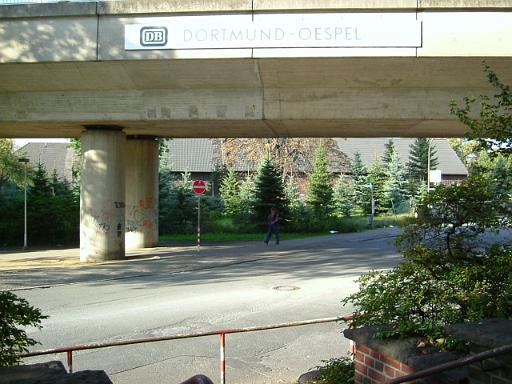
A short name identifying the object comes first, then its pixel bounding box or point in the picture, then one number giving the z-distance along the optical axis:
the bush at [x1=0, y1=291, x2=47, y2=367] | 3.65
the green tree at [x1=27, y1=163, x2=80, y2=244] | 25.38
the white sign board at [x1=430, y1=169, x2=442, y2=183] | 44.35
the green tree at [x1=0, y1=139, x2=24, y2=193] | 24.64
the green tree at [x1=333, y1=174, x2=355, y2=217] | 43.64
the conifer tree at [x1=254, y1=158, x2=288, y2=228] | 33.56
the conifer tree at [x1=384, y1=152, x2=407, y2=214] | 51.00
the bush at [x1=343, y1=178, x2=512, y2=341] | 3.81
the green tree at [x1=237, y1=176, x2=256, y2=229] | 33.47
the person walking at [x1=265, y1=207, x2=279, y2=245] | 24.25
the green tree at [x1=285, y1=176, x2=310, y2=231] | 33.50
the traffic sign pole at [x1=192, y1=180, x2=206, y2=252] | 22.38
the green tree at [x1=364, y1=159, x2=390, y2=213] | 47.81
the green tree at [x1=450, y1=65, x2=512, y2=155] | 4.17
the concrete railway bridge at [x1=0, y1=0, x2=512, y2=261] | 13.43
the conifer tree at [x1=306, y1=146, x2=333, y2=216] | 38.62
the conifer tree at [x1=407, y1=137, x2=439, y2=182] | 63.56
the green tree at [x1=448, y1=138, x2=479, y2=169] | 68.30
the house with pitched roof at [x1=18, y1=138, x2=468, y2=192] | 57.94
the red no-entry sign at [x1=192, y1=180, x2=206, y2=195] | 22.39
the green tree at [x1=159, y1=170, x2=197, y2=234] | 32.22
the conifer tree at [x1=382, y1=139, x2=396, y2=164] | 58.72
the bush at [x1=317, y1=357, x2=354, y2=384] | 4.59
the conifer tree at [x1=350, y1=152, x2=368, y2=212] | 47.56
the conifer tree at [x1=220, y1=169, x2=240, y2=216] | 37.28
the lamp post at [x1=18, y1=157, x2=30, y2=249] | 23.87
